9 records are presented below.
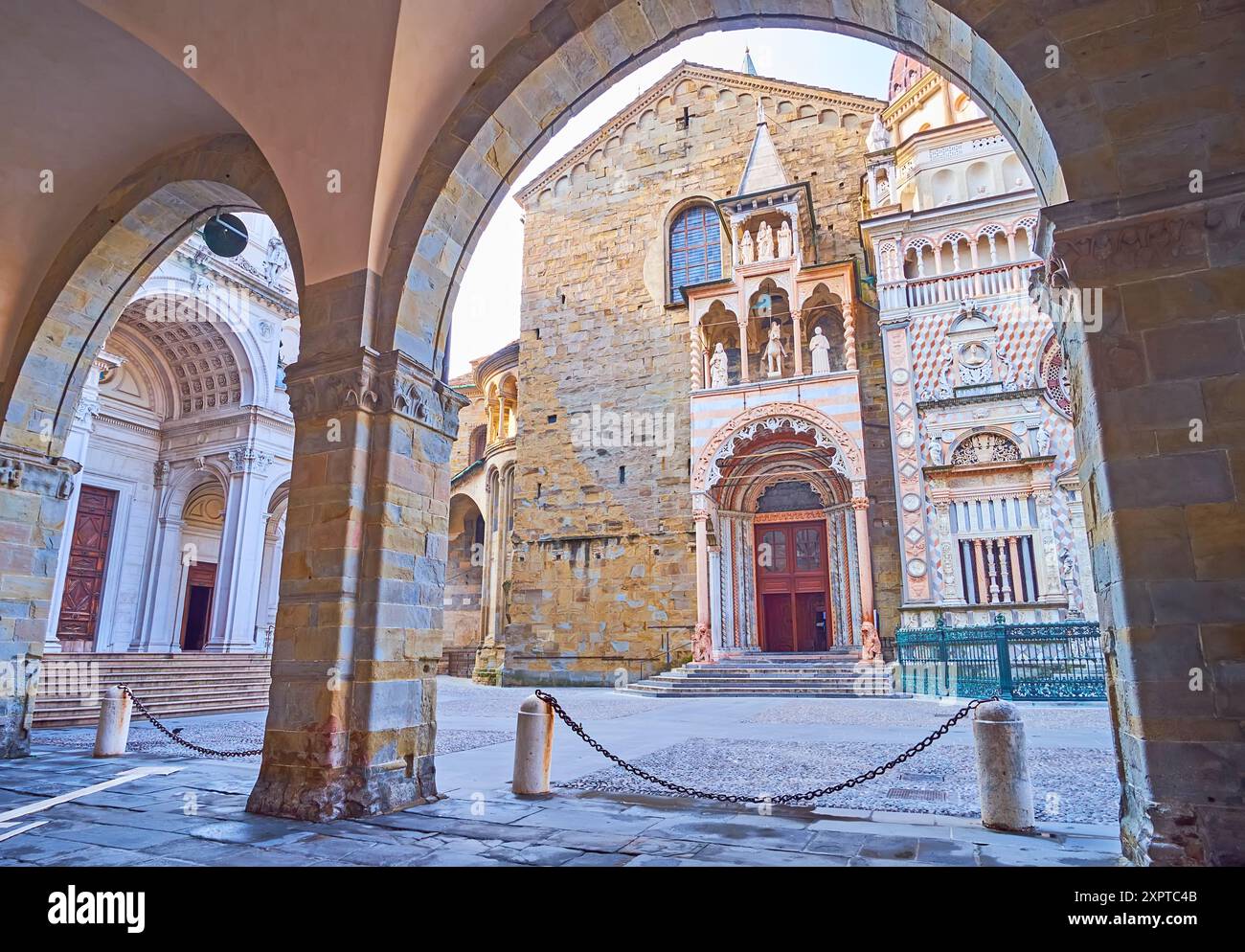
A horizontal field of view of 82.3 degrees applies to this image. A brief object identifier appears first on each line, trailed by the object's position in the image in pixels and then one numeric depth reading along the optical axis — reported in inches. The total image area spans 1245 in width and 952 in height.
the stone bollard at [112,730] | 265.0
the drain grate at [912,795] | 191.4
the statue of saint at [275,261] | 721.0
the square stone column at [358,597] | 177.2
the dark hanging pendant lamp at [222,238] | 318.7
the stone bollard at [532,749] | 194.4
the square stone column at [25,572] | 268.4
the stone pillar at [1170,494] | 114.7
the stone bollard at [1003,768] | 153.0
